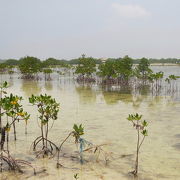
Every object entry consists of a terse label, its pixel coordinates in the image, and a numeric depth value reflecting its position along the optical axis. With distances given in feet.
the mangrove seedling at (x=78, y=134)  16.49
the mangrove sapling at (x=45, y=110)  18.53
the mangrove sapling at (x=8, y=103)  16.35
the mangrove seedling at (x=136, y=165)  15.83
